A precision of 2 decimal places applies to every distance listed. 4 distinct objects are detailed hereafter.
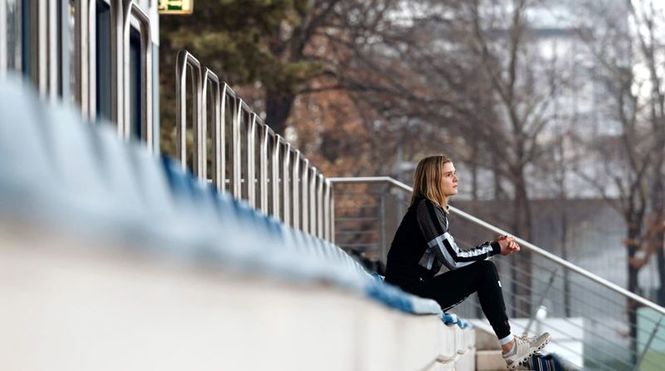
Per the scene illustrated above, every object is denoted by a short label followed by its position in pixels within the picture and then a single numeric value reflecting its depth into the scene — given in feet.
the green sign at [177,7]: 89.90
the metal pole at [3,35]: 21.72
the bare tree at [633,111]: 273.10
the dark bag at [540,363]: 61.36
